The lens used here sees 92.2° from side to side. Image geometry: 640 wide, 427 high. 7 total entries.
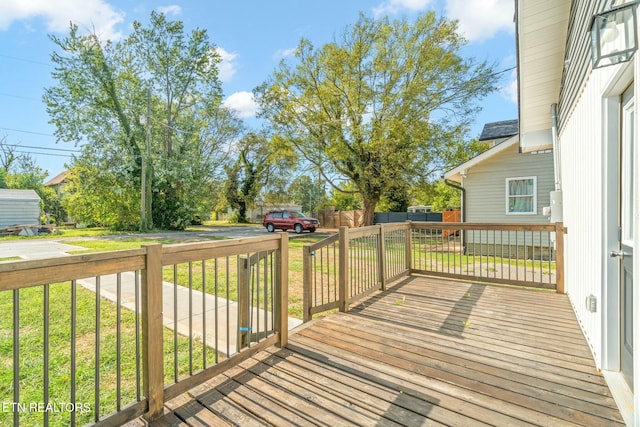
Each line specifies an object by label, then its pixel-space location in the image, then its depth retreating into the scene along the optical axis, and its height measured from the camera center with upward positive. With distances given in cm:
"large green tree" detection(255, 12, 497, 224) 1275 +505
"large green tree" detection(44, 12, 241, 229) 1568 +558
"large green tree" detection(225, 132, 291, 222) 2581 +353
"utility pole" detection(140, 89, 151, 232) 1539 +170
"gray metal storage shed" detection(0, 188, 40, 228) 1730 +53
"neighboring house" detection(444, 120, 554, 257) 874 +78
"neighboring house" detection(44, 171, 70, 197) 3231 +373
